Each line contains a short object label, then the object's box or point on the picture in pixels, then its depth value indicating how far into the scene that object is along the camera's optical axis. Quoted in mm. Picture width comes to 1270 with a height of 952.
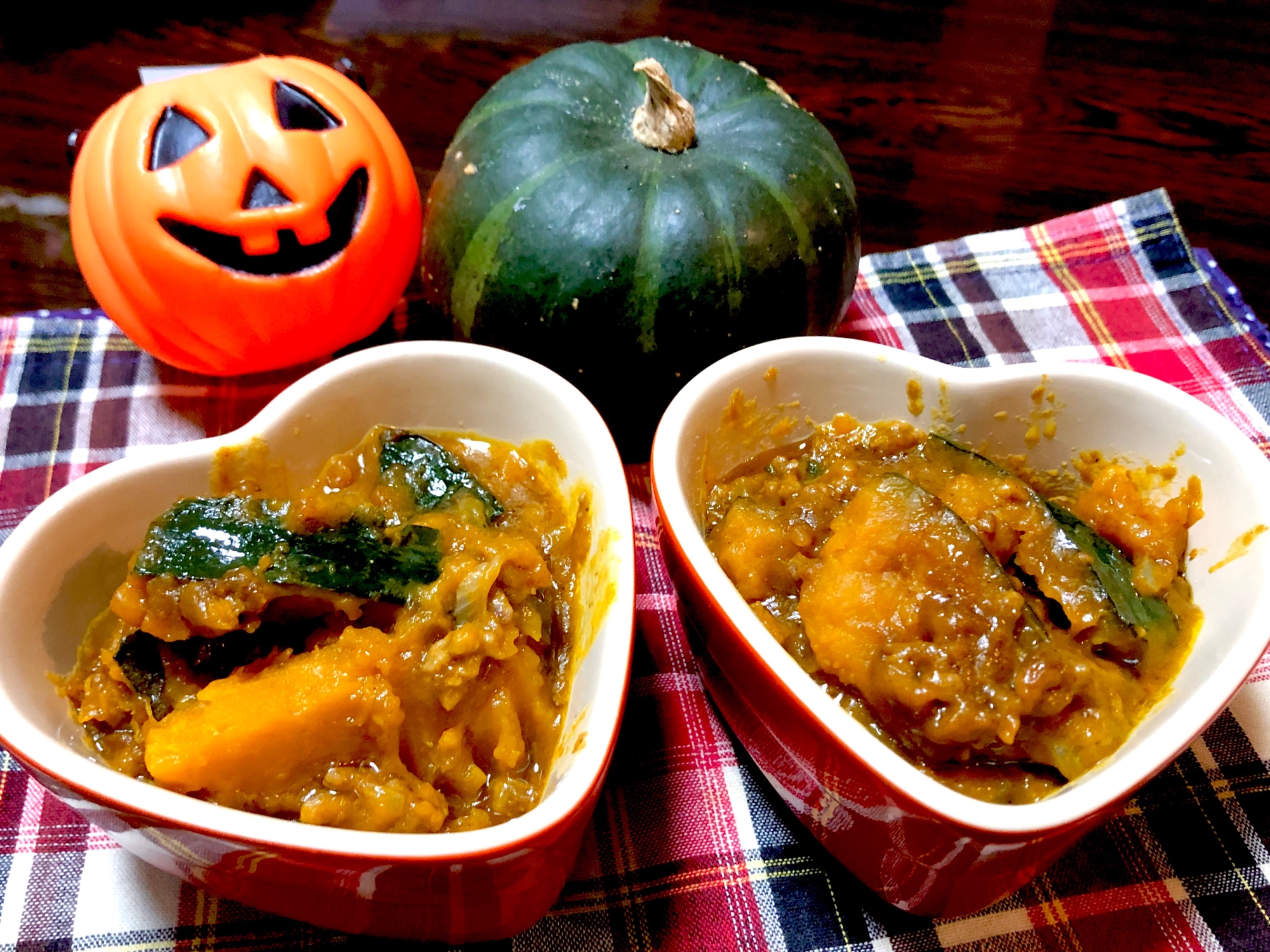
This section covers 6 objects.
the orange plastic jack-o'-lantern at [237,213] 365
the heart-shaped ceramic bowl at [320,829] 227
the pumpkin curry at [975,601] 256
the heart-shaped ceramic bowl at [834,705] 240
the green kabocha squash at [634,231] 362
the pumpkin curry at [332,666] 240
